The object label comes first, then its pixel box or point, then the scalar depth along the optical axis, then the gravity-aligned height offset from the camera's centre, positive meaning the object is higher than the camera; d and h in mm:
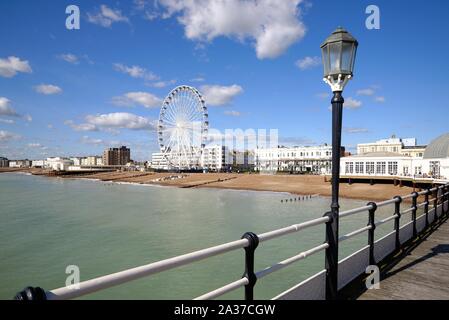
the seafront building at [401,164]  49031 +335
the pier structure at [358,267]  2383 -1544
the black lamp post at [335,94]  4523 +1041
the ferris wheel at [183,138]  80625 +6689
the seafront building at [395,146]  111000 +7210
